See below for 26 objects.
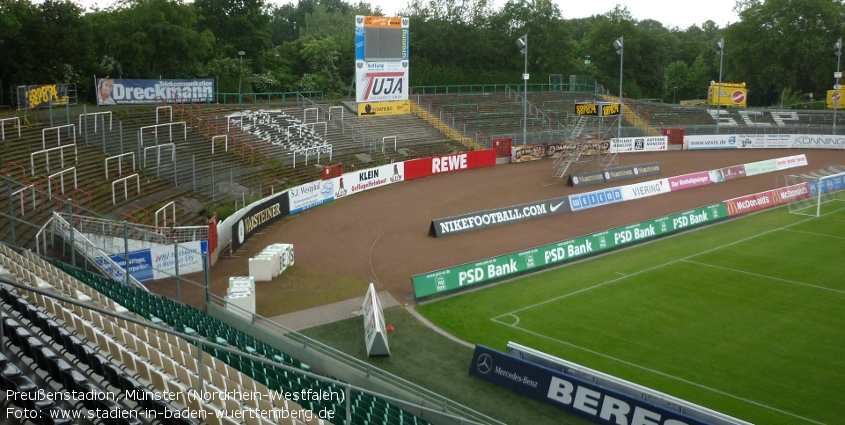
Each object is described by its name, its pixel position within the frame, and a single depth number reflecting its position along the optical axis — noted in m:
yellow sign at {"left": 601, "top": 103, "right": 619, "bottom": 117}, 47.96
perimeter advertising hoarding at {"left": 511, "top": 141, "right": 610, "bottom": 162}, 51.79
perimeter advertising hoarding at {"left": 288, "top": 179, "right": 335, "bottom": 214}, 36.41
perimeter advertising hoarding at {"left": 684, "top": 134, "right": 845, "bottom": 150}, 62.41
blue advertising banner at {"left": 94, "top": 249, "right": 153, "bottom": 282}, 22.78
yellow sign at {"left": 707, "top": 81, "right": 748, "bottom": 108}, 77.06
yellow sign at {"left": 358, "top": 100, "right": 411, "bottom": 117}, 47.34
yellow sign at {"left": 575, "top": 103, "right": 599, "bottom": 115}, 47.75
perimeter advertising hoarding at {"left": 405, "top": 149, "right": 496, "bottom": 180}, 47.34
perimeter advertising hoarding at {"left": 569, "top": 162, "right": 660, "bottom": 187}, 45.41
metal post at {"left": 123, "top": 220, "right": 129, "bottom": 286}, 20.22
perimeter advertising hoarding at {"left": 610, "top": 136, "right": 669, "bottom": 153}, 59.69
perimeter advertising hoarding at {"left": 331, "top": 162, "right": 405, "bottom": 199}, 40.59
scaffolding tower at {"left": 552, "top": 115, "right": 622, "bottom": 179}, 49.65
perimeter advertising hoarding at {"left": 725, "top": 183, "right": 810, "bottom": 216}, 37.34
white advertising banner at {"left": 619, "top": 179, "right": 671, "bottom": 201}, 40.59
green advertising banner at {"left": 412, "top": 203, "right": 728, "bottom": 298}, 24.44
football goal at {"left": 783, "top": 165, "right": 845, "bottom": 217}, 39.00
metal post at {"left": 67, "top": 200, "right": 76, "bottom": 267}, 19.92
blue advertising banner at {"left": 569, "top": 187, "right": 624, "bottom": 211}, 37.60
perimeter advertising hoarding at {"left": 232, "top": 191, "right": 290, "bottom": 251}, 29.69
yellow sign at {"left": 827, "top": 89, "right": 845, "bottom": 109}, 63.28
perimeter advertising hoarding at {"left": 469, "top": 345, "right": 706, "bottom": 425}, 14.84
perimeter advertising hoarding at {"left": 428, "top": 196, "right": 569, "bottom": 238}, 32.44
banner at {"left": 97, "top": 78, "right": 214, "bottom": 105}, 41.06
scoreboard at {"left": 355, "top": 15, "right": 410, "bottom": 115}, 45.97
